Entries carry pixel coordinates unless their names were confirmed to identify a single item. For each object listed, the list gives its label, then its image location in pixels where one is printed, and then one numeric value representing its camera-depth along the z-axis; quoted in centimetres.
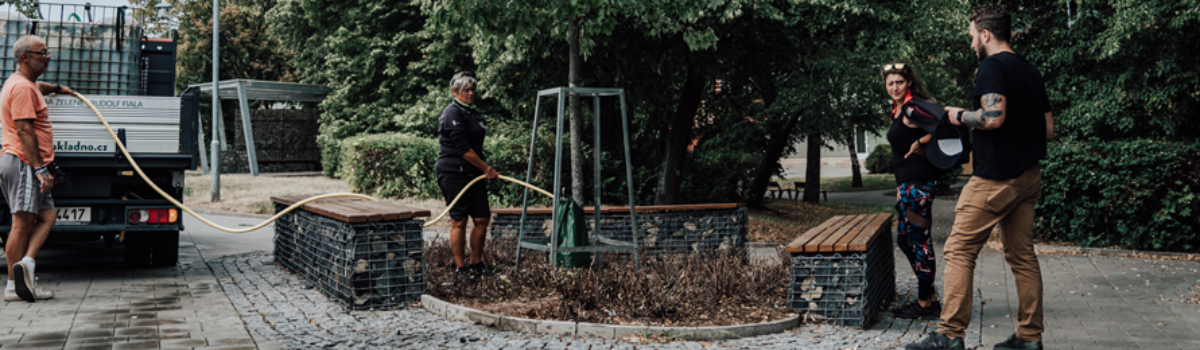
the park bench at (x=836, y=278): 524
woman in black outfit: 649
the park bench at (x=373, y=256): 592
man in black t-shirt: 432
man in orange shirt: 618
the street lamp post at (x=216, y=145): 1677
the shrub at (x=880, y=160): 3600
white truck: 703
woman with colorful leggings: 555
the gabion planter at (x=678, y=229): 822
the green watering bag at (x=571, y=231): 649
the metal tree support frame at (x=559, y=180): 627
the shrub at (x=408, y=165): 1418
